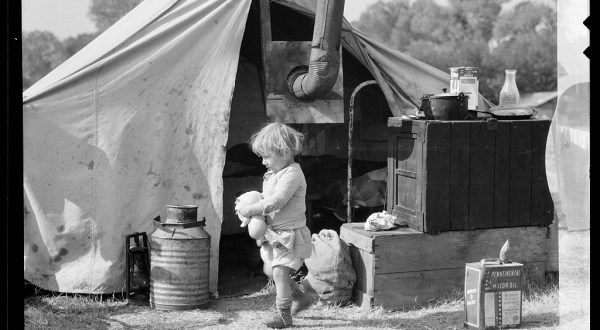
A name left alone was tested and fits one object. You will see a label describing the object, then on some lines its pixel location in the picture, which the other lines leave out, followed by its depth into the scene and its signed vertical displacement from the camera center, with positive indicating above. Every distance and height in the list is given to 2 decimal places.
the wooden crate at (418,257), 5.06 -0.68
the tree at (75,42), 37.78 +6.32
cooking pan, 5.33 +0.35
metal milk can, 5.07 -0.69
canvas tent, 5.30 +0.16
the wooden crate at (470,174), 5.12 -0.09
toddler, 4.52 -0.31
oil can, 4.46 -0.81
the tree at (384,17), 44.91 +8.98
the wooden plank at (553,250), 5.60 -0.68
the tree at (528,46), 34.78 +5.83
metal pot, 5.14 +0.38
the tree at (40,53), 36.81 +5.48
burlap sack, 5.14 -0.78
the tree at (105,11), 38.31 +7.92
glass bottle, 5.54 +0.52
